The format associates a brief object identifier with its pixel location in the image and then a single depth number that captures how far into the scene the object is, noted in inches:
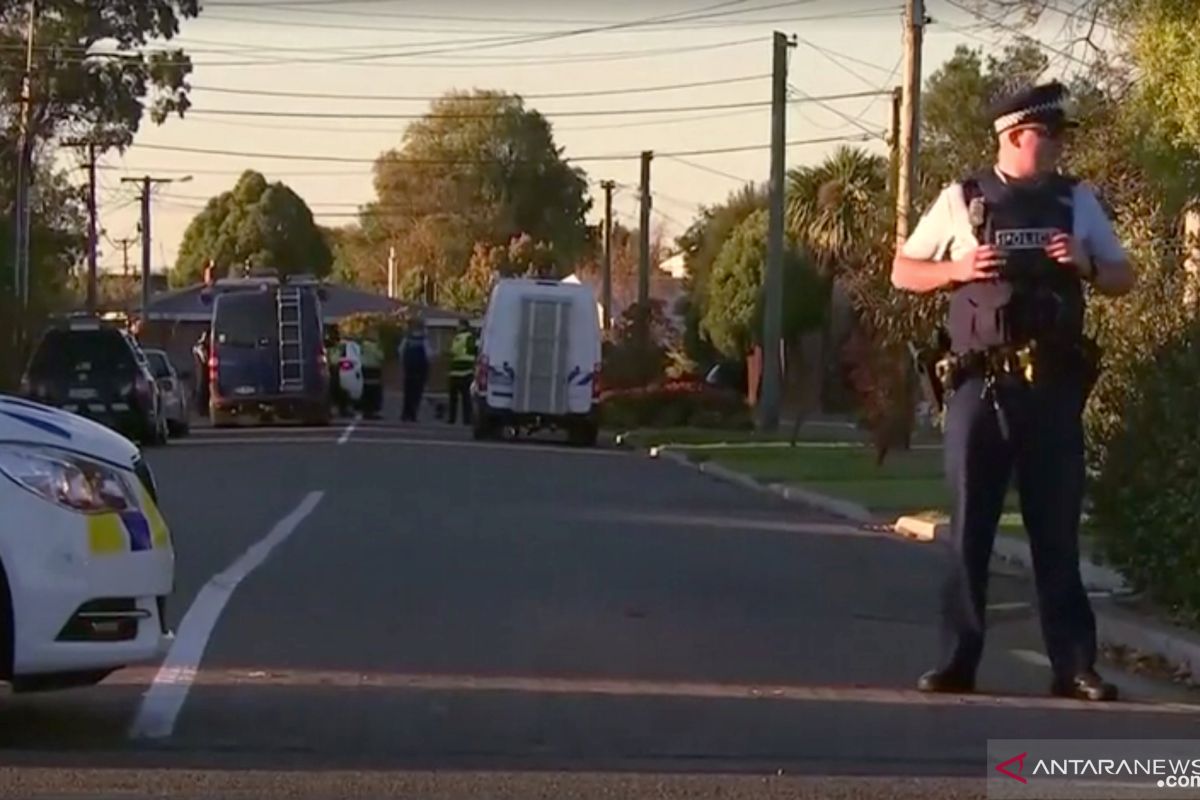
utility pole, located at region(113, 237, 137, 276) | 4423.2
